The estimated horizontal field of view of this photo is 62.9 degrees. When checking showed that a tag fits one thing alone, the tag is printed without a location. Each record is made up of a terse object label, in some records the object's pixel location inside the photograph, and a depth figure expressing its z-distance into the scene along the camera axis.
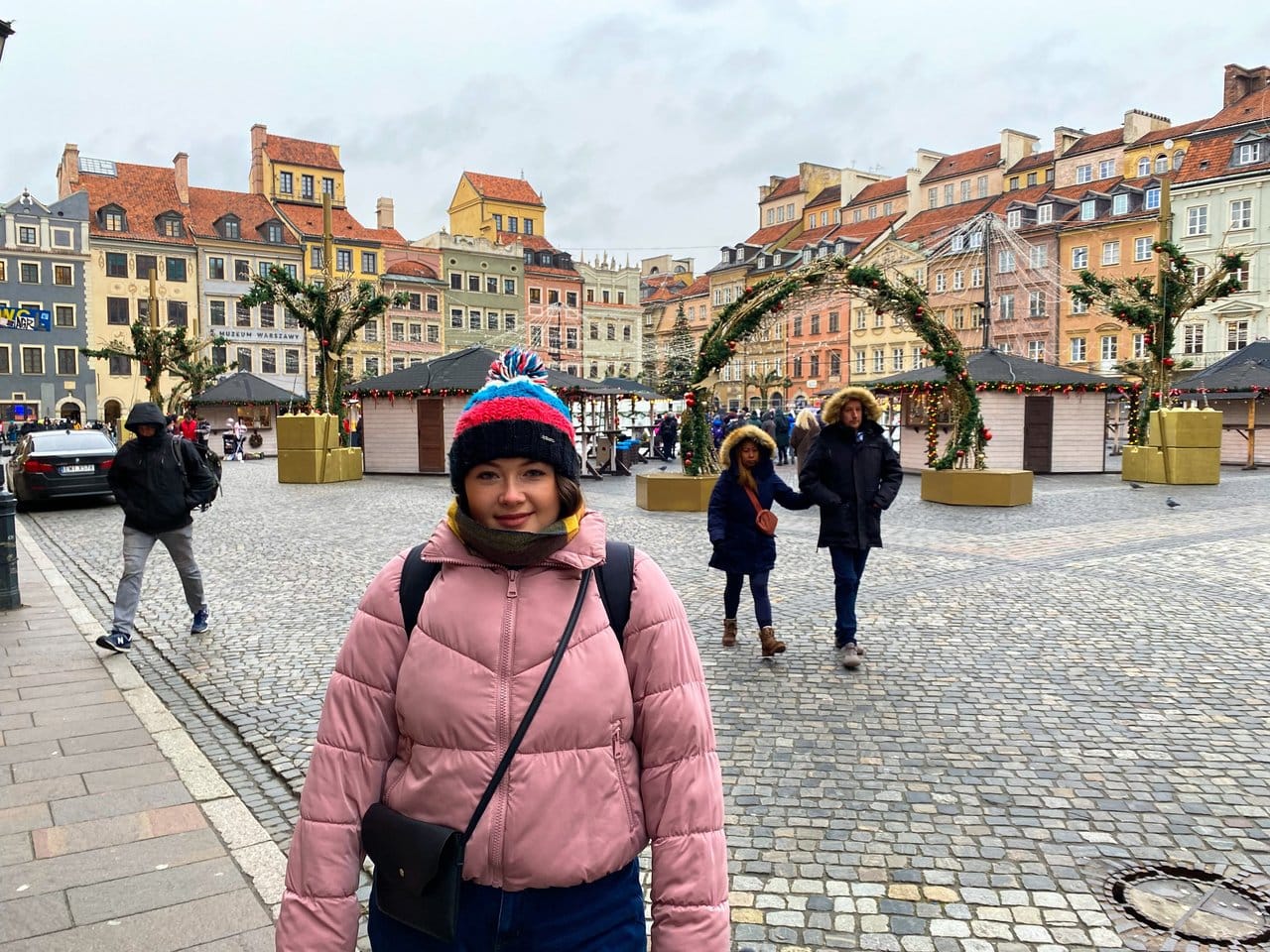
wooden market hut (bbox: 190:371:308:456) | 40.06
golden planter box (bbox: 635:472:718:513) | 16.98
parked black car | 17.56
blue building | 59.69
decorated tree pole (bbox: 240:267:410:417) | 24.27
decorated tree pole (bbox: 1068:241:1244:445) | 22.61
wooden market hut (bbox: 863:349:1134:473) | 26.16
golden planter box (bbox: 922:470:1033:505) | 17.30
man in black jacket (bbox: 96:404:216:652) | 7.32
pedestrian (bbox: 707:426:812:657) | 7.18
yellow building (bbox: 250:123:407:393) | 69.38
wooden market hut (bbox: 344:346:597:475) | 27.27
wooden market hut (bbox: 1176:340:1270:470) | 28.78
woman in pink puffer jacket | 1.97
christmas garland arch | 17.02
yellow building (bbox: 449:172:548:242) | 82.19
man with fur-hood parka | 6.90
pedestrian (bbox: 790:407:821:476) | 16.34
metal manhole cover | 3.32
